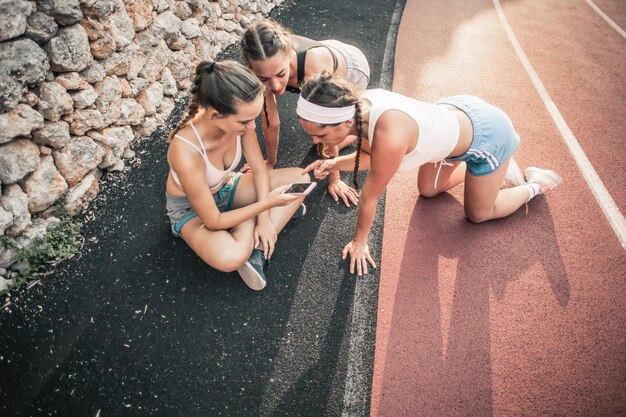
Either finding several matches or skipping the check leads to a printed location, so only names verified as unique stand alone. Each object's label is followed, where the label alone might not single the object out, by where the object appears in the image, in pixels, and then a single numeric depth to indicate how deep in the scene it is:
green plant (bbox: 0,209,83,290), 2.72
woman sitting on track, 2.21
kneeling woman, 2.27
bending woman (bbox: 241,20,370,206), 2.61
